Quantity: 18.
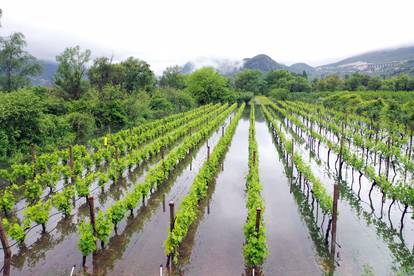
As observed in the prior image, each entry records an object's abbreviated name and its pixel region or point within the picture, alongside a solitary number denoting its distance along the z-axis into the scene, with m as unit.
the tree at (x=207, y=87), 65.31
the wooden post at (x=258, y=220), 7.70
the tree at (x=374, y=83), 64.18
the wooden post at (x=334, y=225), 8.53
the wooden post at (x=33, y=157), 13.96
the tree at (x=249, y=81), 97.00
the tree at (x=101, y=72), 45.50
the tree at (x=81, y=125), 22.77
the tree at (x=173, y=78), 75.28
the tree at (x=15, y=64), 35.44
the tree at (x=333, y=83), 75.00
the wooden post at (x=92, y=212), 8.05
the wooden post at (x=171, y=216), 7.97
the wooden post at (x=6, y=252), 7.66
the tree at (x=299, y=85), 83.12
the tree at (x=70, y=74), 39.56
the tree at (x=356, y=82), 69.88
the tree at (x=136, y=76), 48.56
